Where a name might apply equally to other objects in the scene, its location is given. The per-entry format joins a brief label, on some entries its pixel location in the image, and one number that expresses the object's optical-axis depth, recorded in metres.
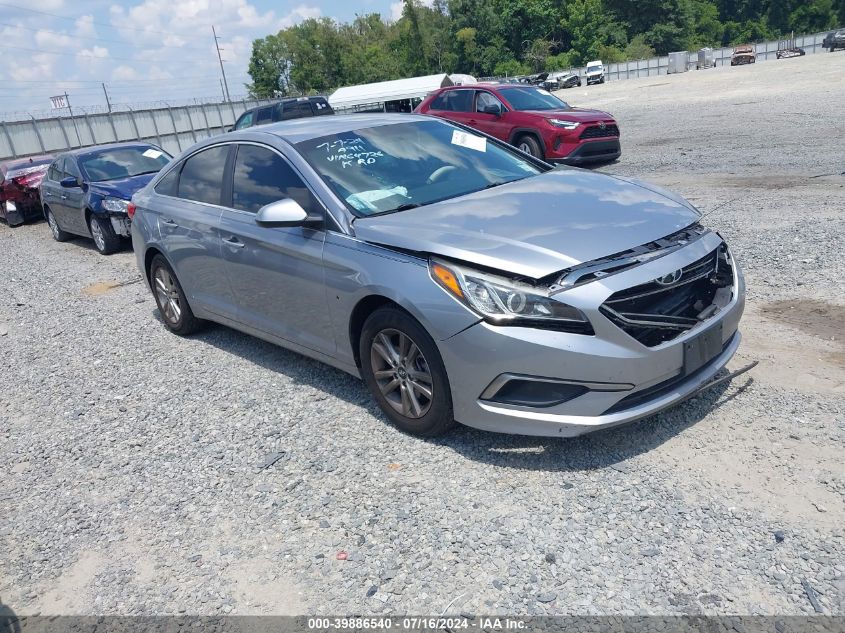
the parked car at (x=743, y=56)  61.78
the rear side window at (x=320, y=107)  22.42
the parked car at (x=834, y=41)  60.75
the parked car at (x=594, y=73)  64.88
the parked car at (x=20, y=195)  16.69
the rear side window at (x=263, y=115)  21.36
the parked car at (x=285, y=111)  21.31
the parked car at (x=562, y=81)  60.09
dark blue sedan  11.19
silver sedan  3.48
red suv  13.62
